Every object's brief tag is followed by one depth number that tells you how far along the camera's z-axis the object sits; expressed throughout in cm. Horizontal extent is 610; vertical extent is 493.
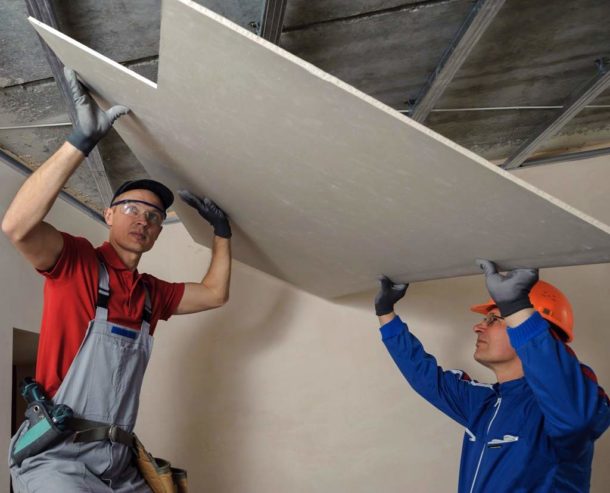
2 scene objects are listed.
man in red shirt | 194
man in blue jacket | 199
